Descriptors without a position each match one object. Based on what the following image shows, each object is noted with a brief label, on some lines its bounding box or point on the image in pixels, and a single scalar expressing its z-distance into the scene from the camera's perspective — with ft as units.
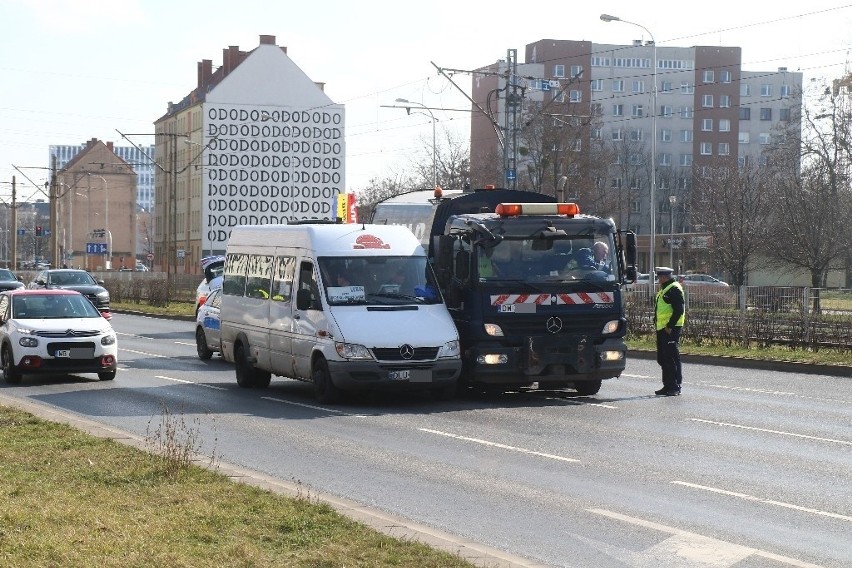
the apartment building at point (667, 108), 405.18
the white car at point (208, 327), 89.56
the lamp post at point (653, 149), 157.69
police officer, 66.95
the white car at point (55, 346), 72.38
